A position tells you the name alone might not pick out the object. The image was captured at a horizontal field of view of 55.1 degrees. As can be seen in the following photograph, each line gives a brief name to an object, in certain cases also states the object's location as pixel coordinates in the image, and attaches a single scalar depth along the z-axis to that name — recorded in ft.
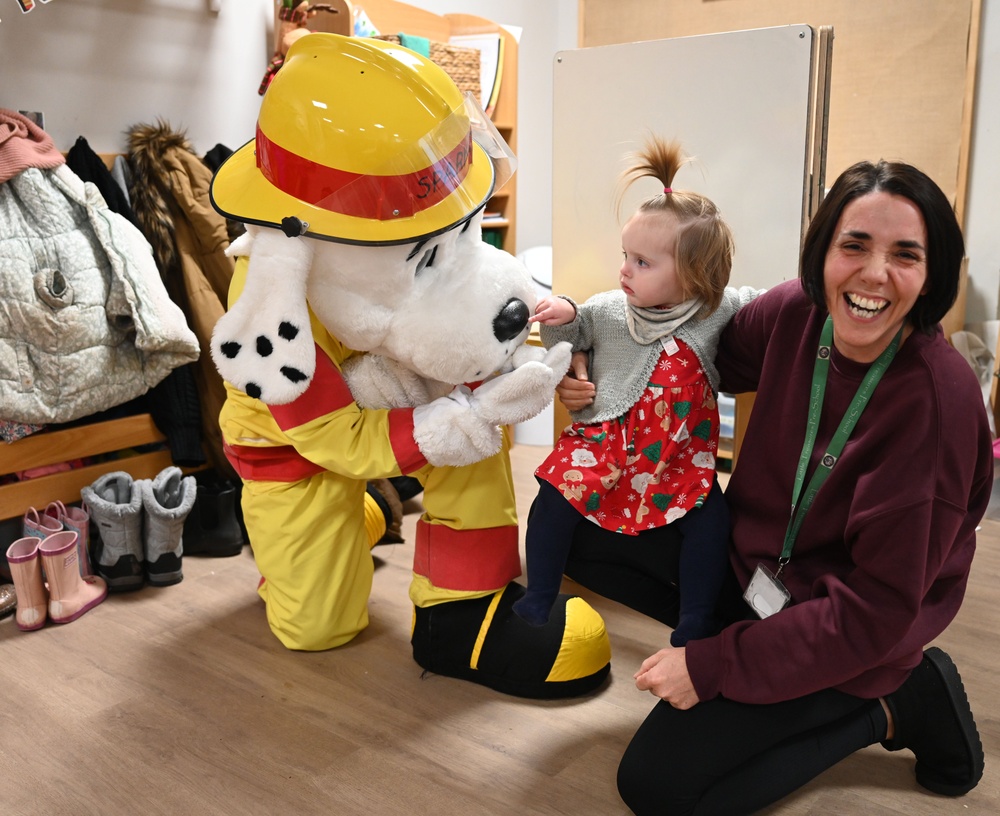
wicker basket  10.11
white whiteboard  6.31
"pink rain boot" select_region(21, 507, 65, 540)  6.97
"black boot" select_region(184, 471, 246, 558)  7.77
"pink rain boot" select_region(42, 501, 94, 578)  7.08
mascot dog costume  4.74
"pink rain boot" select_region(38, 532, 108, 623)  6.56
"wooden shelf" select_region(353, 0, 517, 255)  10.18
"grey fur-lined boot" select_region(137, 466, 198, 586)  7.14
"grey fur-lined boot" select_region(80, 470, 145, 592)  7.06
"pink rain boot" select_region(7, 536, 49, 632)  6.48
